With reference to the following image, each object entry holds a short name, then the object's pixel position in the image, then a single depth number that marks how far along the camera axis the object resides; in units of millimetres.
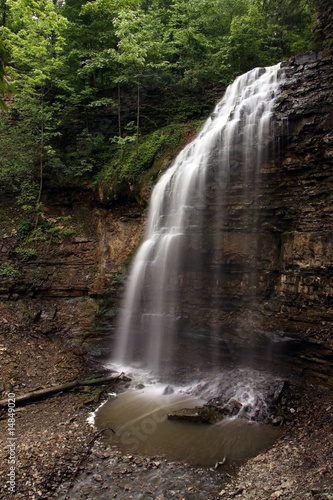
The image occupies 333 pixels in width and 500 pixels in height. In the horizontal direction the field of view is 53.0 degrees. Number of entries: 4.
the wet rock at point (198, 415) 7070
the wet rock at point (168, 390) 8594
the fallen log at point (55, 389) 7809
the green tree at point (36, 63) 11789
